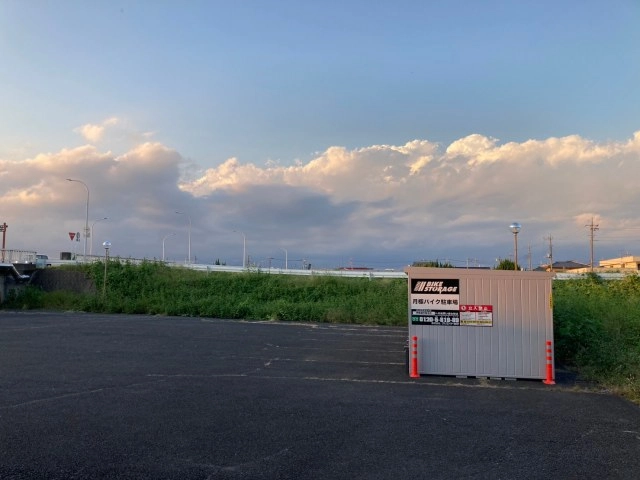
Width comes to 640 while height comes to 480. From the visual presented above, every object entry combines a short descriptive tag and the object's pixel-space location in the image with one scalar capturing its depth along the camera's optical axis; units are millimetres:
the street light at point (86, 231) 54741
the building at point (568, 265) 105150
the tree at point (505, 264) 39688
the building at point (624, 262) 82794
